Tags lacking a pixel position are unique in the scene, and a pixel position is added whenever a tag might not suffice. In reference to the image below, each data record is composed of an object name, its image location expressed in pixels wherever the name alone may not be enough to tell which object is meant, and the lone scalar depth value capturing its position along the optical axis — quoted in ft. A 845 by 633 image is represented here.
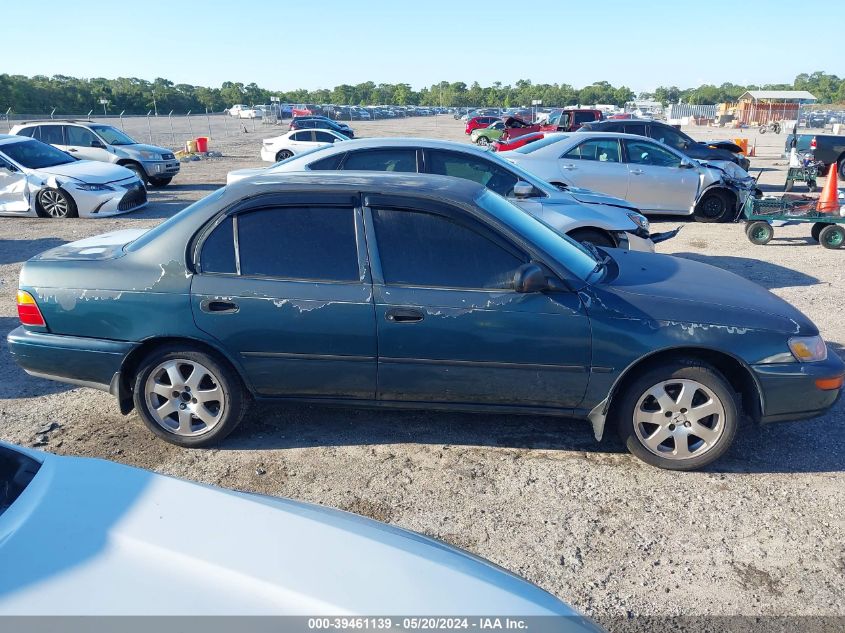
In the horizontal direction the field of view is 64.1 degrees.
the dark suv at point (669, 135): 46.68
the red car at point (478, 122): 116.83
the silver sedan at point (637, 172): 36.83
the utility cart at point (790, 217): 31.48
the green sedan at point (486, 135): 99.58
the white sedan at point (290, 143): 67.97
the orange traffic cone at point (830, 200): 31.76
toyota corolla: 12.37
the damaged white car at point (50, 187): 39.01
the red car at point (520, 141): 45.37
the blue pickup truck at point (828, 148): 59.11
